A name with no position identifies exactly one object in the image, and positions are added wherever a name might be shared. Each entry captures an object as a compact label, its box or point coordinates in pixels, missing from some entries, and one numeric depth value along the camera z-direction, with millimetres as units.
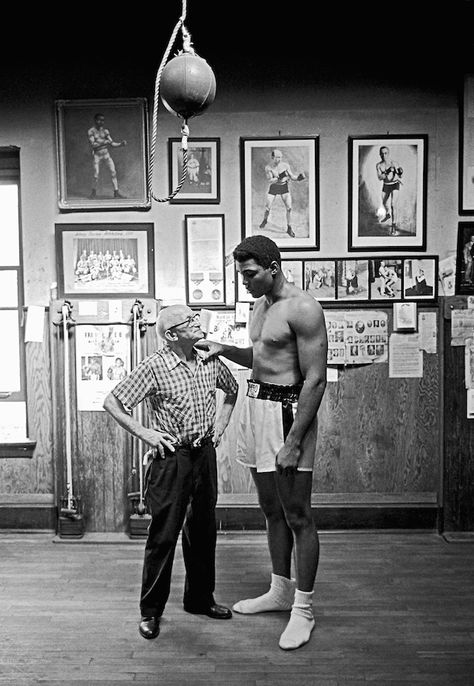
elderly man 2652
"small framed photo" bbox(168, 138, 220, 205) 3801
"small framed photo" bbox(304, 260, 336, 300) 3846
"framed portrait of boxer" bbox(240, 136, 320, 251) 3797
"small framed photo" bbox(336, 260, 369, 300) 3844
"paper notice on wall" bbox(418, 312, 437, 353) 3871
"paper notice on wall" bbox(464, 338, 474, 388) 3840
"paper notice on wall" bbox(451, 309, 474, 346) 3836
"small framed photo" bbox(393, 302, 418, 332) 3842
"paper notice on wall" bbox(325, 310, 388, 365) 3869
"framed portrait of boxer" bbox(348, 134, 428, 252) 3785
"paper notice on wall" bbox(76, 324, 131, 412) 3850
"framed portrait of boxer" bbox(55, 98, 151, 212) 3773
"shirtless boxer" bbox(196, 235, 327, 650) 2645
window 3979
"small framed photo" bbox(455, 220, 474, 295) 3805
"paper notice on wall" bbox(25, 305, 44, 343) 3879
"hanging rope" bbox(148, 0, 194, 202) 2212
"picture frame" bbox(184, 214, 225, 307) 3828
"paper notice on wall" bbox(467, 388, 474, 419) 3857
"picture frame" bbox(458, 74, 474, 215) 3724
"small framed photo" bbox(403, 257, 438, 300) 3830
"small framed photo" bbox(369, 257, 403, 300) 3834
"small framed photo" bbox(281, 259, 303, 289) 3838
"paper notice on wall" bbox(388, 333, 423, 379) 3873
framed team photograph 3840
